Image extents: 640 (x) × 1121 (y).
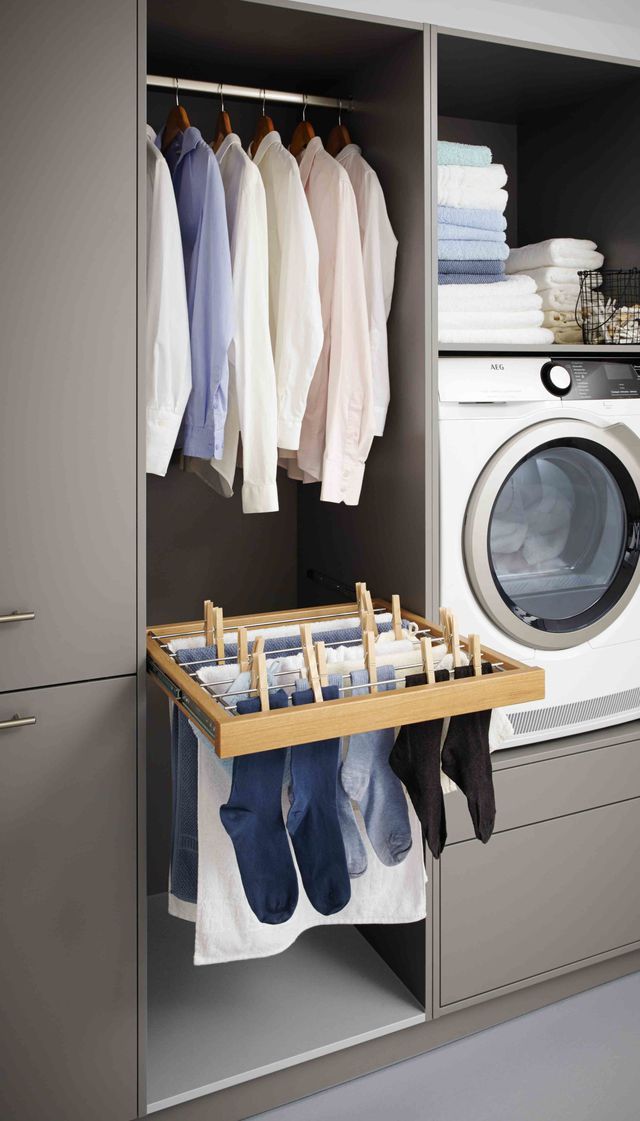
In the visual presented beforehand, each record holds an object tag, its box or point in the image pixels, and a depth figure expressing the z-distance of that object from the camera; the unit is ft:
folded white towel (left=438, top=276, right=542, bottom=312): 6.64
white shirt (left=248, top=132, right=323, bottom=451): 6.11
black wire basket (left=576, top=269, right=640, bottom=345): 7.32
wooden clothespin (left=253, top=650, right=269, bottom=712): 4.59
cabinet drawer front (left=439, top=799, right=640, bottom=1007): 6.70
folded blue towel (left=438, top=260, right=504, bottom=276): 6.72
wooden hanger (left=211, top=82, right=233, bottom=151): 6.64
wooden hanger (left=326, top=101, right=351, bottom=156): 6.99
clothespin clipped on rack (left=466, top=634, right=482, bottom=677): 5.17
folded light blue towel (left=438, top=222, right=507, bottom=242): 6.64
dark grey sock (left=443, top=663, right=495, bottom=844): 5.17
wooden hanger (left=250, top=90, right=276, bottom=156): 6.66
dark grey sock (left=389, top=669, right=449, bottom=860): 5.06
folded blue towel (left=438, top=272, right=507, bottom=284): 6.74
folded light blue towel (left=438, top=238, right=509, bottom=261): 6.64
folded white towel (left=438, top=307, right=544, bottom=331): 6.64
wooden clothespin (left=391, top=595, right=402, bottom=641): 5.82
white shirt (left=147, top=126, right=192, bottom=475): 5.65
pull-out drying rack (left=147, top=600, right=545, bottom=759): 4.39
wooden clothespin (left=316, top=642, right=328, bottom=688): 4.98
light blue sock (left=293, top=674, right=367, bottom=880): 5.18
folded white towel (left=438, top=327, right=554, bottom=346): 6.61
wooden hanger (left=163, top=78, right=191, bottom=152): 6.41
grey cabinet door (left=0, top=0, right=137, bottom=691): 4.99
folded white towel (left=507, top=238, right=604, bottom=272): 7.43
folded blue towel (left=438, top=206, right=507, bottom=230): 6.63
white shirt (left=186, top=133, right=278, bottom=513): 5.94
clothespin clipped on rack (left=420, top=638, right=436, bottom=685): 5.03
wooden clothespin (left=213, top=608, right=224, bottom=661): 5.54
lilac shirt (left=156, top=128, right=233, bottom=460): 5.82
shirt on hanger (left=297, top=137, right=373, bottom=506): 6.33
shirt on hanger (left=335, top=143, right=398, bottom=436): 6.43
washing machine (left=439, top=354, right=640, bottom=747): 6.49
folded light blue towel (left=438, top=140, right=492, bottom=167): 6.59
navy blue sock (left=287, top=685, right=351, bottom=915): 4.83
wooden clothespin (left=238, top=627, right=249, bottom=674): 5.26
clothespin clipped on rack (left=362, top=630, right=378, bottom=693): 5.06
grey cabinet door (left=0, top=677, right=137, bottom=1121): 5.33
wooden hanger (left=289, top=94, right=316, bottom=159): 6.85
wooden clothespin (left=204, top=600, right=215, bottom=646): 5.74
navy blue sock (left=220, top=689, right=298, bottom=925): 4.67
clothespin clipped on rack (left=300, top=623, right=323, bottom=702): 4.78
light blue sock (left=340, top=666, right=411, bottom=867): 5.21
